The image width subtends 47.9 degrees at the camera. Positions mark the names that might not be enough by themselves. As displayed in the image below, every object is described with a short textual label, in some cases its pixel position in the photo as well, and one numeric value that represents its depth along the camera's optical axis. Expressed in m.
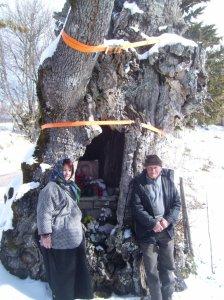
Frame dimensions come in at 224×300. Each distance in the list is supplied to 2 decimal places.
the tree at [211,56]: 6.61
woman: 2.58
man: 2.88
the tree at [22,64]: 11.80
